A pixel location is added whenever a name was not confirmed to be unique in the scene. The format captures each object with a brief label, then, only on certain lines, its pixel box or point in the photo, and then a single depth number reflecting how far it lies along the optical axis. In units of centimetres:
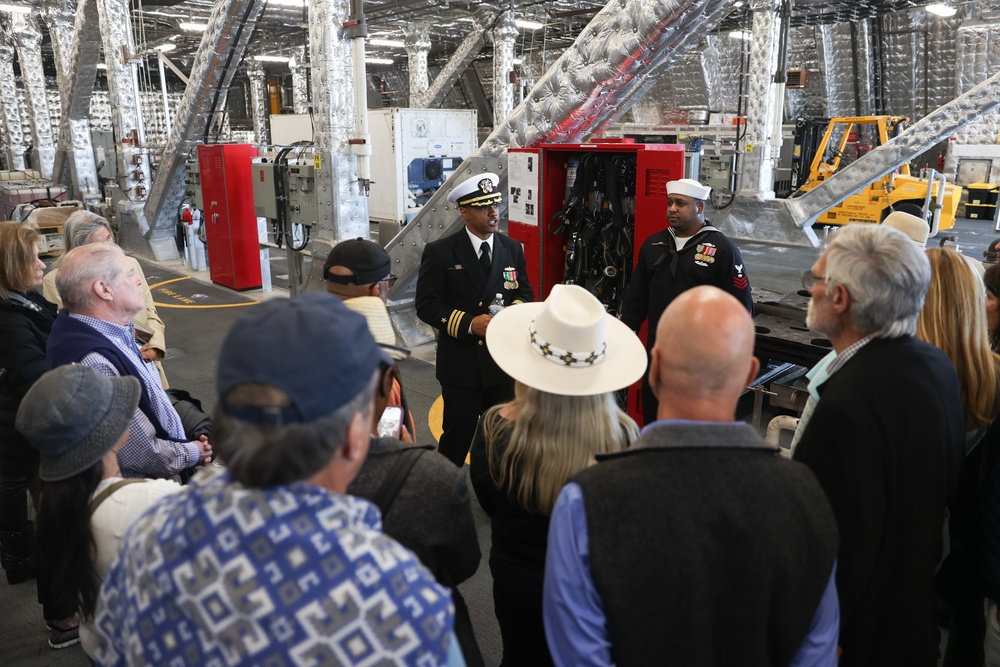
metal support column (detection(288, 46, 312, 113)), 1754
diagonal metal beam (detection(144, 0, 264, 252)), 846
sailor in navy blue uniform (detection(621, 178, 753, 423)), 368
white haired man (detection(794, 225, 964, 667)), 164
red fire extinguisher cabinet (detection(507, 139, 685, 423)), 422
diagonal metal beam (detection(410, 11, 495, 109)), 1677
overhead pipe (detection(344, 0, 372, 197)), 627
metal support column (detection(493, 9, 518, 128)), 1500
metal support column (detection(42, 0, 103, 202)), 1170
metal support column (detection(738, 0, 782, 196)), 1109
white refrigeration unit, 1352
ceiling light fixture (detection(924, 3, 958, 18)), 1284
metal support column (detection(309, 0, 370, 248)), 652
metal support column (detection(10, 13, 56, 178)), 1372
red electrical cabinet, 855
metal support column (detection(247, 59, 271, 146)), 2120
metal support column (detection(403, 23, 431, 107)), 1748
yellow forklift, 1212
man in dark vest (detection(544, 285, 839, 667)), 128
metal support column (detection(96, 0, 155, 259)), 984
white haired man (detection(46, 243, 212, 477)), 239
